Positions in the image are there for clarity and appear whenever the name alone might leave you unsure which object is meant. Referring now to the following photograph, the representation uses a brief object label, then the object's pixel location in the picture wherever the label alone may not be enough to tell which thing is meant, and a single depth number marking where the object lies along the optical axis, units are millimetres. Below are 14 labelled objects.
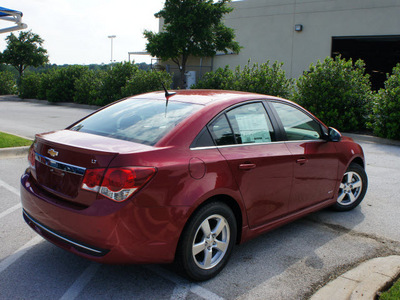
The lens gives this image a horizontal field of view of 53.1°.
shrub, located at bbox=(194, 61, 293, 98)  15211
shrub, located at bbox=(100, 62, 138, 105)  22766
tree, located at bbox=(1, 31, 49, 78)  37750
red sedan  2855
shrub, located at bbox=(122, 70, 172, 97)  20188
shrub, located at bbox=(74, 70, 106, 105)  23280
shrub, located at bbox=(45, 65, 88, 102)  26516
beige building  22781
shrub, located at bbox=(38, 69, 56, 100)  27856
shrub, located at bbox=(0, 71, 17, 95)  33562
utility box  30438
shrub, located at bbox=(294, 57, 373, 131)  13266
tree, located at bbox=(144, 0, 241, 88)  28906
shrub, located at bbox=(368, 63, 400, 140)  11656
